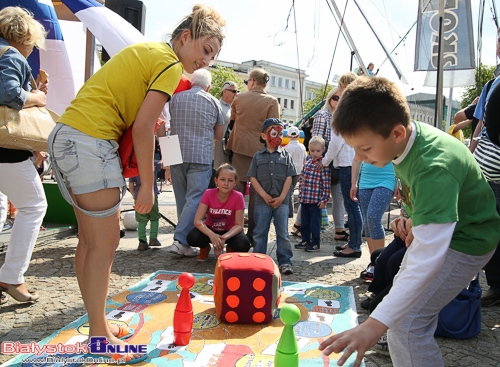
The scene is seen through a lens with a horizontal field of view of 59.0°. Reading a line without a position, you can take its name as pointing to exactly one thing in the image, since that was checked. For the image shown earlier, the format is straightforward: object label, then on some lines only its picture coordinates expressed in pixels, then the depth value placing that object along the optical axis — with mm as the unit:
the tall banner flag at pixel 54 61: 5410
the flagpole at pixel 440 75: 4688
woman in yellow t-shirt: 2314
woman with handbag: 3051
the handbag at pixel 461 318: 2875
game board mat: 2492
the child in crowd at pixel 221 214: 4691
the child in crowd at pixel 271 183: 4680
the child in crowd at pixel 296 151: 7195
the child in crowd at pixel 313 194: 5621
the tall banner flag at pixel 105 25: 5387
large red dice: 3064
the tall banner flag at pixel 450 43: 5906
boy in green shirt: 1583
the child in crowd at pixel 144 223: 5301
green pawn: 2105
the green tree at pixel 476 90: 29586
